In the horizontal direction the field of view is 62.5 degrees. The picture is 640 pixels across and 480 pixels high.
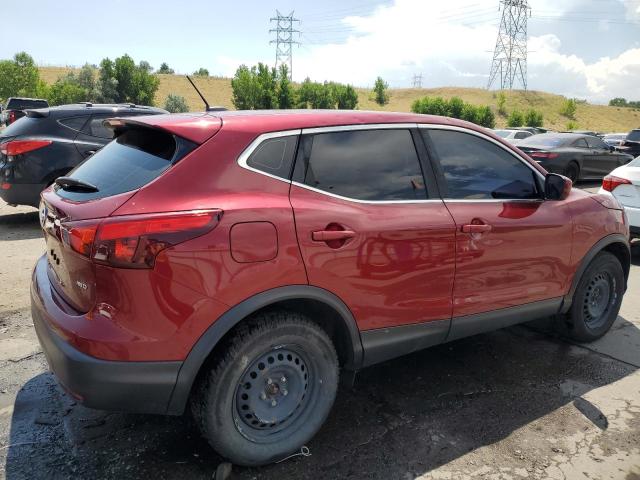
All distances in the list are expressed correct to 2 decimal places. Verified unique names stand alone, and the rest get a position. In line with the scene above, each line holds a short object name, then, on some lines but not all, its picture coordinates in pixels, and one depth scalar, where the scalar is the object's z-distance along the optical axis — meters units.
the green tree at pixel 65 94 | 53.44
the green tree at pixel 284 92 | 56.43
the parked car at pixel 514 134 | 21.33
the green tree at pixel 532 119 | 62.84
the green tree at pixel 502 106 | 74.19
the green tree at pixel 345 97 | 65.27
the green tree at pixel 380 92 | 85.44
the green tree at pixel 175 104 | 55.29
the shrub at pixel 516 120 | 61.50
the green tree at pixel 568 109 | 80.88
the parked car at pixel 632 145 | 20.58
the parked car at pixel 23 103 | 23.48
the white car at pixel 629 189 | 6.67
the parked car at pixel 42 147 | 7.11
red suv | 2.23
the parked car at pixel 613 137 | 28.63
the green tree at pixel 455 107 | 61.75
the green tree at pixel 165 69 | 102.84
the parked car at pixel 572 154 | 14.05
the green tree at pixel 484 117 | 61.94
